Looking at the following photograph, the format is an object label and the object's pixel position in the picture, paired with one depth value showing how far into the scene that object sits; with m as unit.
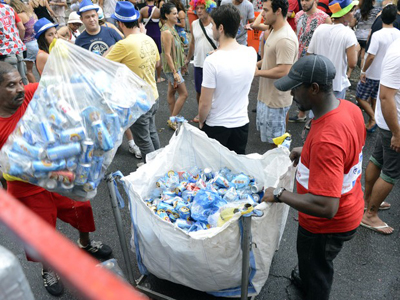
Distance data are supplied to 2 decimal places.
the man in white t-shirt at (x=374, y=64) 4.19
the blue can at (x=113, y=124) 2.10
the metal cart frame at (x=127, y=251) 2.01
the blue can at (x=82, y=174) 1.95
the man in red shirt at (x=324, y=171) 1.77
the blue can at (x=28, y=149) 1.85
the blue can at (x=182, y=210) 2.58
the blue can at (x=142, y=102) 2.40
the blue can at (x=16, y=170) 1.84
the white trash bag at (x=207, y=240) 2.09
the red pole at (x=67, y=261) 0.46
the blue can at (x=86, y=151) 1.92
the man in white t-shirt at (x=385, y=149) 2.68
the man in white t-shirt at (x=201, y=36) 4.77
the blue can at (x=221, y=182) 2.85
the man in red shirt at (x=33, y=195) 2.23
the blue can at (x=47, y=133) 1.86
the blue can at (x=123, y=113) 2.18
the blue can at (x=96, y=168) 2.04
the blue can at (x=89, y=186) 2.06
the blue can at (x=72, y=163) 1.88
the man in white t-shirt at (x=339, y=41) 4.00
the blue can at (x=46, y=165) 1.83
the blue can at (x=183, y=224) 2.46
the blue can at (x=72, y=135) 1.88
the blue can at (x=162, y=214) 2.51
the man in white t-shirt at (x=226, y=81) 2.87
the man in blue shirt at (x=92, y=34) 4.15
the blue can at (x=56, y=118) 1.91
